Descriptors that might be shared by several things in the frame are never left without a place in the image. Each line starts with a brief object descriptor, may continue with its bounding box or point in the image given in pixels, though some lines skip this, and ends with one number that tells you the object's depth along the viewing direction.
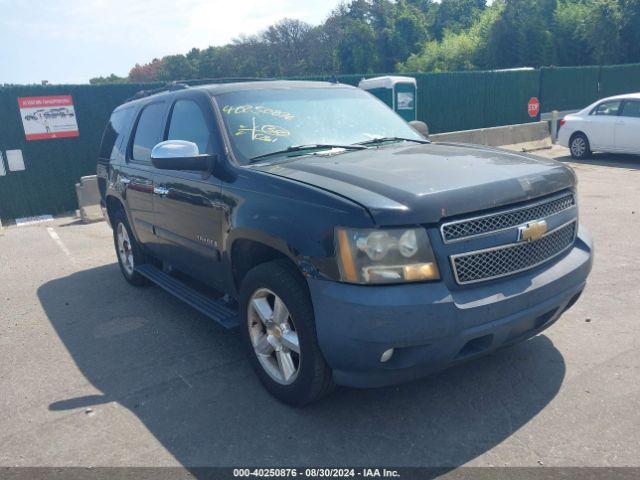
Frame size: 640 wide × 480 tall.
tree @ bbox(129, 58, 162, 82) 105.78
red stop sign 18.80
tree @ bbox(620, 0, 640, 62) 36.38
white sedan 12.56
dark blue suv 2.84
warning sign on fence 11.01
